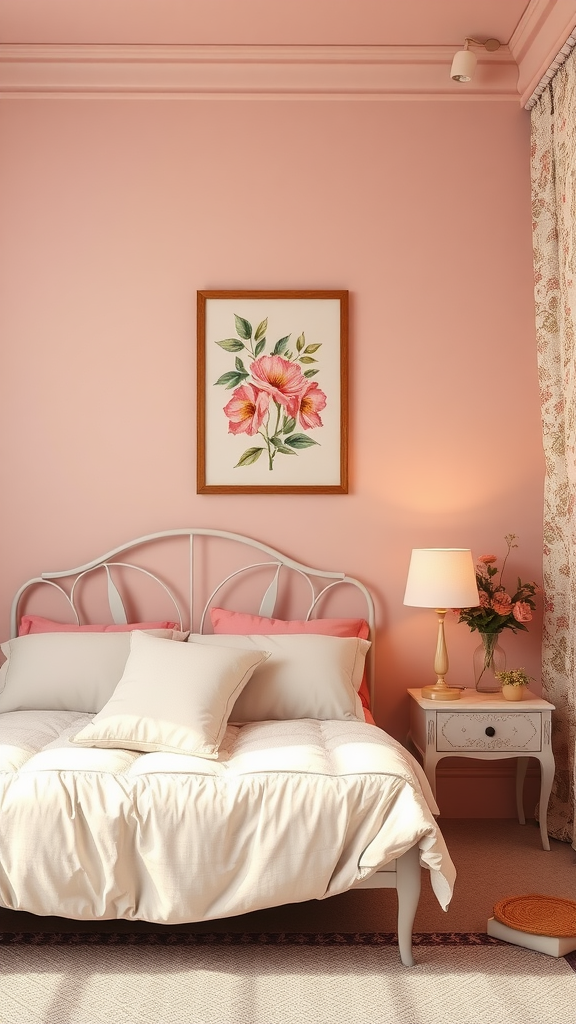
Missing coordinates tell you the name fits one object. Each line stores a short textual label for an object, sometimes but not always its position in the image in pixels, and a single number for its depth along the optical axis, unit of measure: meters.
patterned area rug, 2.10
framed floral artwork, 3.62
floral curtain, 3.28
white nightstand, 3.19
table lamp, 3.23
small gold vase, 3.28
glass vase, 3.45
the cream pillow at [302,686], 3.02
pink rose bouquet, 3.39
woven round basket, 2.39
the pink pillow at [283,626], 3.38
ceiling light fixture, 3.34
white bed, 2.25
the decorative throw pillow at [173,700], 2.59
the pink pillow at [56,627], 3.43
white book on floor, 2.36
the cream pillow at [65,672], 3.11
